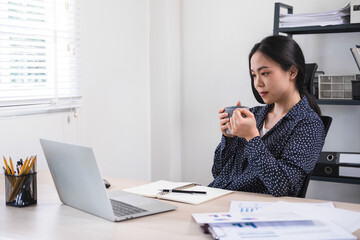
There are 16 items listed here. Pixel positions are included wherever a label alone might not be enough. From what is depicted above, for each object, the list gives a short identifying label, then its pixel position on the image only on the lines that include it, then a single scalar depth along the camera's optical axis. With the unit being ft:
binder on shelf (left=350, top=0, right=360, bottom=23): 8.63
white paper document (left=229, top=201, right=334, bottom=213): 4.58
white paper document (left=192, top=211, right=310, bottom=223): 3.95
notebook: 5.09
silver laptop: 4.33
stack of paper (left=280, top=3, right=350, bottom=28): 8.90
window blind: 7.66
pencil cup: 4.99
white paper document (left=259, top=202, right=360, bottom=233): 4.12
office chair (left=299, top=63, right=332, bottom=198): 5.78
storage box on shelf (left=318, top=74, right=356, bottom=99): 9.13
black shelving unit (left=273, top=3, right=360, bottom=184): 8.89
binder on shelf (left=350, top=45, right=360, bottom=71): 8.78
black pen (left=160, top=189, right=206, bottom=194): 5.35
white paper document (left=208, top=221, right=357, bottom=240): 3.65
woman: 5.55
